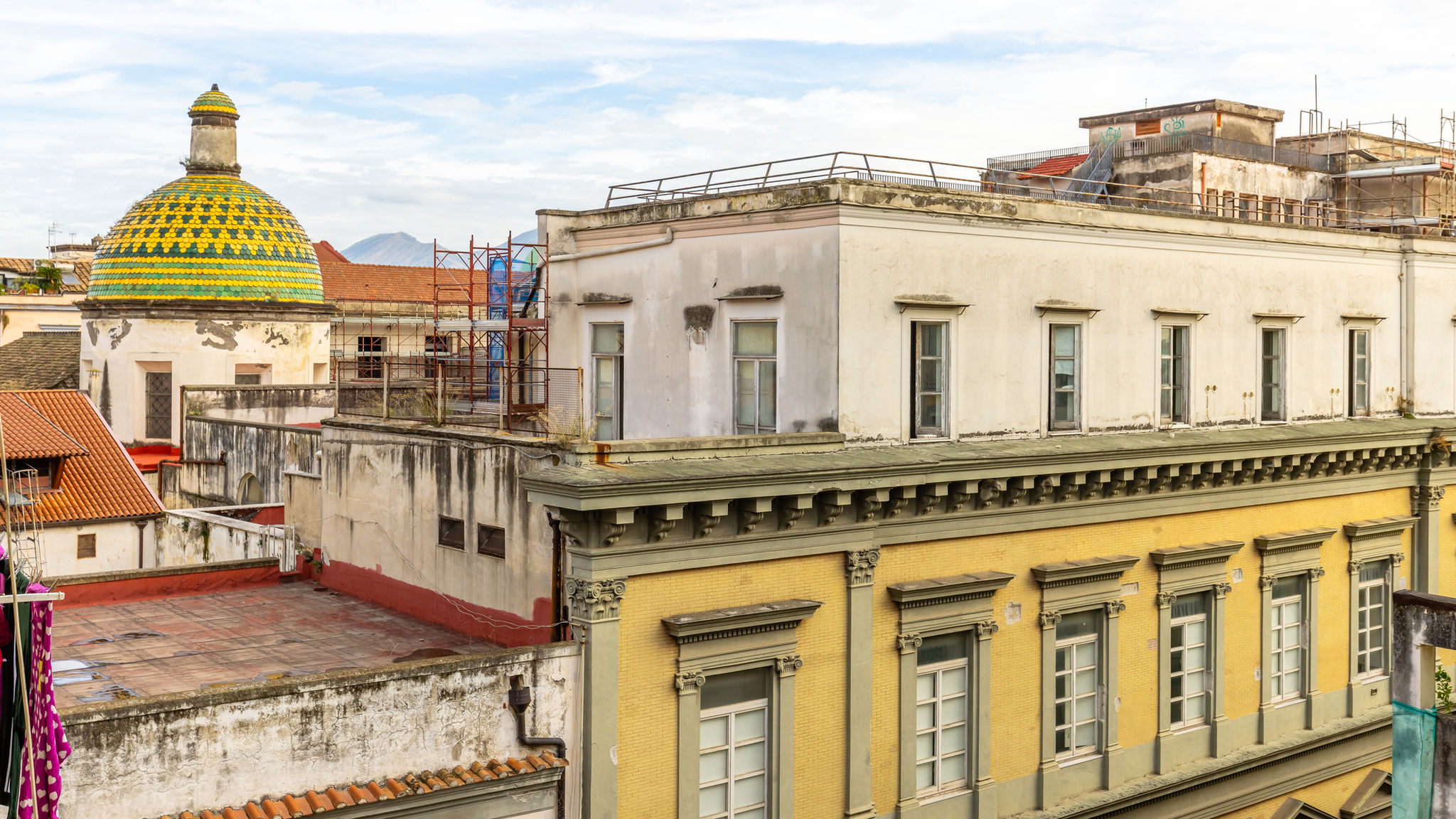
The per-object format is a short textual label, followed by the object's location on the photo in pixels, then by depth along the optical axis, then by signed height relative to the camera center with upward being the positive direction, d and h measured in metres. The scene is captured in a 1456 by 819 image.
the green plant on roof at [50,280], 58.66 +5.30
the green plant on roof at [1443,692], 15.60 -3.25
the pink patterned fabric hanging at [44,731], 9.66 -2.32
